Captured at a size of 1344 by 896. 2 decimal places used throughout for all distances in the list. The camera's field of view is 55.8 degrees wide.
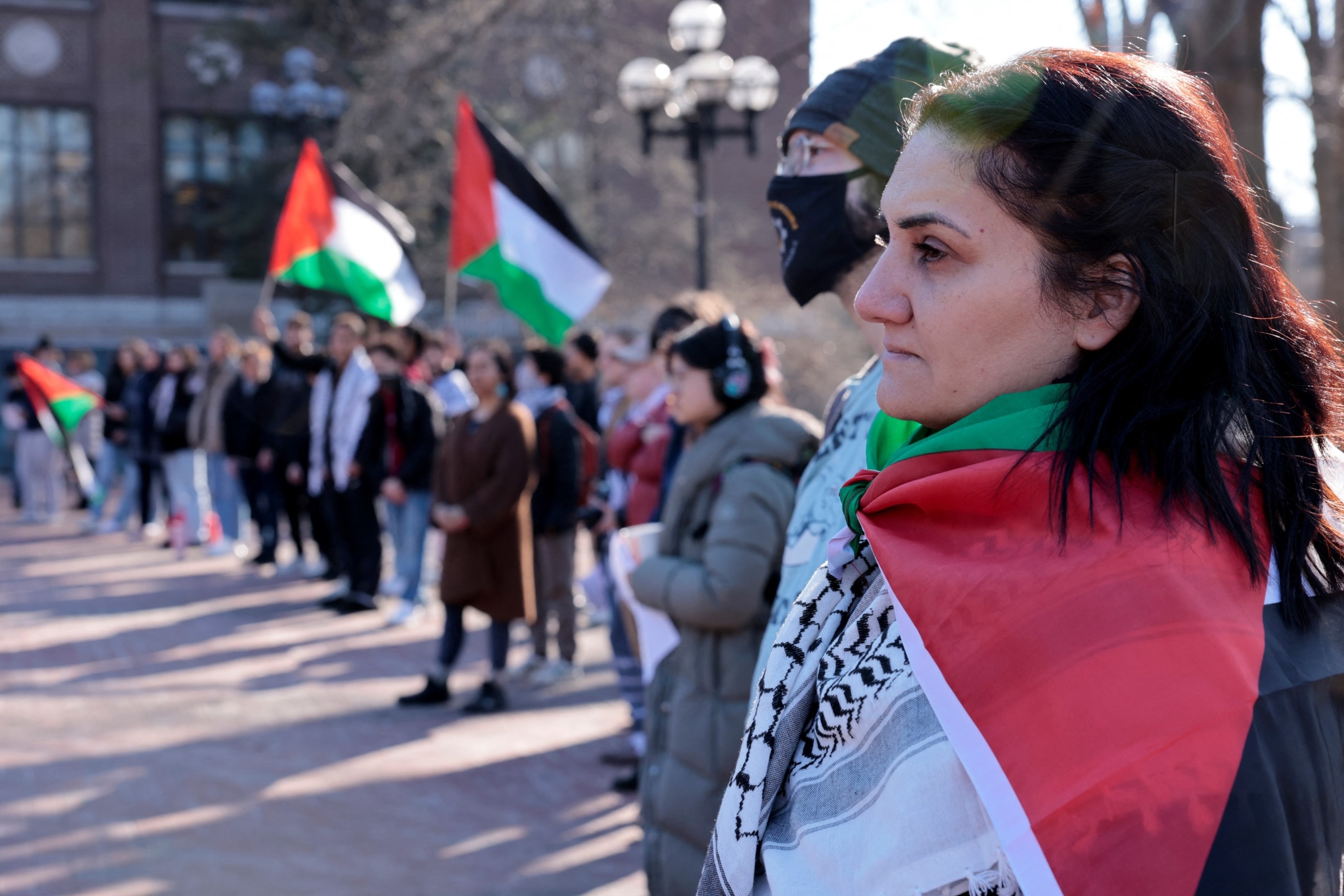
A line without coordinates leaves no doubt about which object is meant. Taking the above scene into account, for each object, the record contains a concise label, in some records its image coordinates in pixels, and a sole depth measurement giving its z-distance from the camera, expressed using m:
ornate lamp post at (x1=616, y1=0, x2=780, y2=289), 11.42
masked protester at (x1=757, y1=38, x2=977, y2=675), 2.23
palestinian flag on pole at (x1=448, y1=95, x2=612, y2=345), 7.91
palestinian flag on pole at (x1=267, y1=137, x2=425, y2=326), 9.03
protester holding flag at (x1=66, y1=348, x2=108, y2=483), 17.55
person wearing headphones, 3.14
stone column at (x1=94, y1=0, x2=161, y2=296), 33.62
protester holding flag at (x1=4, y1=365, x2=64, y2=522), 16.50
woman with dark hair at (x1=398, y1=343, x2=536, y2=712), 7.19
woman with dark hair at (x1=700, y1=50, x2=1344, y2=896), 1.05
